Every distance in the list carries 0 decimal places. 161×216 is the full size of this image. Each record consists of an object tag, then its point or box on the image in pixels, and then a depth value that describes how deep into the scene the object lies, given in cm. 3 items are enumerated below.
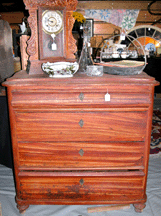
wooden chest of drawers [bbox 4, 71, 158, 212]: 126
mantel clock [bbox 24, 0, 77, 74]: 138
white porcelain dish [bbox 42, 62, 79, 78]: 129
